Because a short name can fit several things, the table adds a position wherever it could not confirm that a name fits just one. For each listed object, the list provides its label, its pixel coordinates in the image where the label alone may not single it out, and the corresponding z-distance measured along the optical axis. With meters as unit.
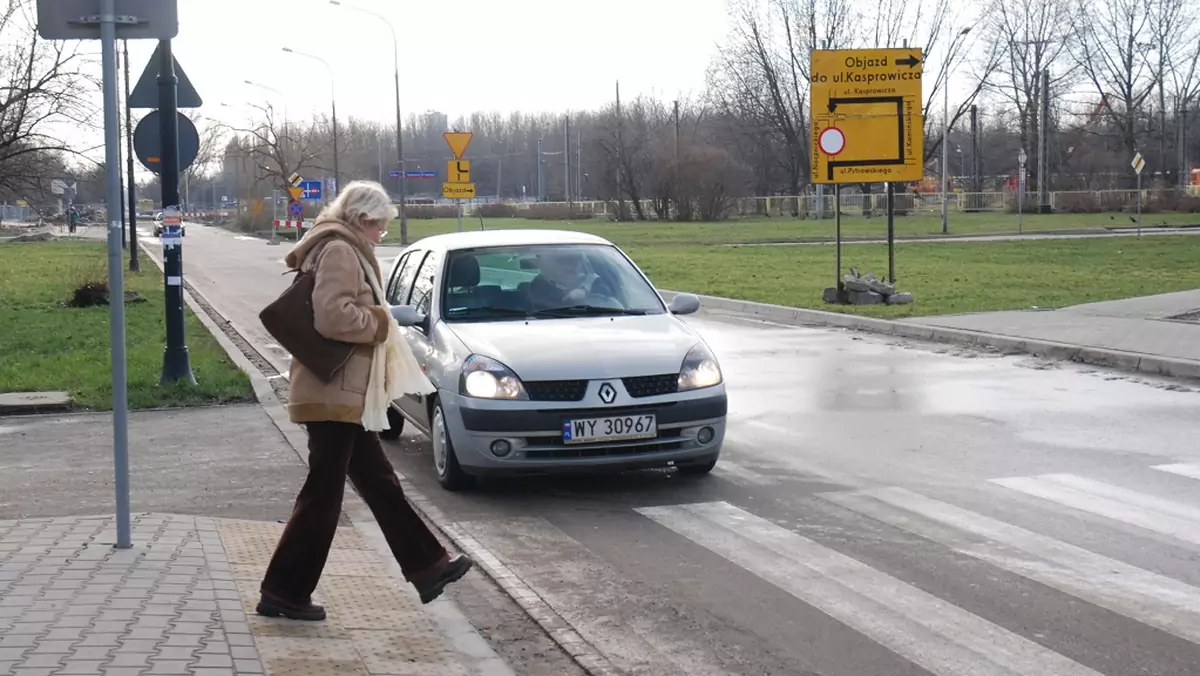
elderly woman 5.24
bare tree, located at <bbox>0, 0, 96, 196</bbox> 21.89
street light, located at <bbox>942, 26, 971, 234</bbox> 53.03
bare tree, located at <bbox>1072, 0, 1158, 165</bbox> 80.25
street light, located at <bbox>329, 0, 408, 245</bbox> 47.40
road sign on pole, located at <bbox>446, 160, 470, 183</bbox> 31.19
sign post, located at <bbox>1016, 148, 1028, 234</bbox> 49.46
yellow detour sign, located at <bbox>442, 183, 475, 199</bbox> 31.23
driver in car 9.10
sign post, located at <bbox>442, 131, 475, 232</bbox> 31.09
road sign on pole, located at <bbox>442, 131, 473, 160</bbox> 28.38
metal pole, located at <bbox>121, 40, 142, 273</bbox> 31.52
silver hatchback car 7.86
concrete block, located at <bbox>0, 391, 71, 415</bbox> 11.70
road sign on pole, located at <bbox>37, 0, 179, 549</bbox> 5.78
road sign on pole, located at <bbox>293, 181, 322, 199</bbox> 49.62
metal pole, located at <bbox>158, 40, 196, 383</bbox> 12.14
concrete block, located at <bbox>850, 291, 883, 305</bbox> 20.72
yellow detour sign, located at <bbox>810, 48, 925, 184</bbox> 21.56
